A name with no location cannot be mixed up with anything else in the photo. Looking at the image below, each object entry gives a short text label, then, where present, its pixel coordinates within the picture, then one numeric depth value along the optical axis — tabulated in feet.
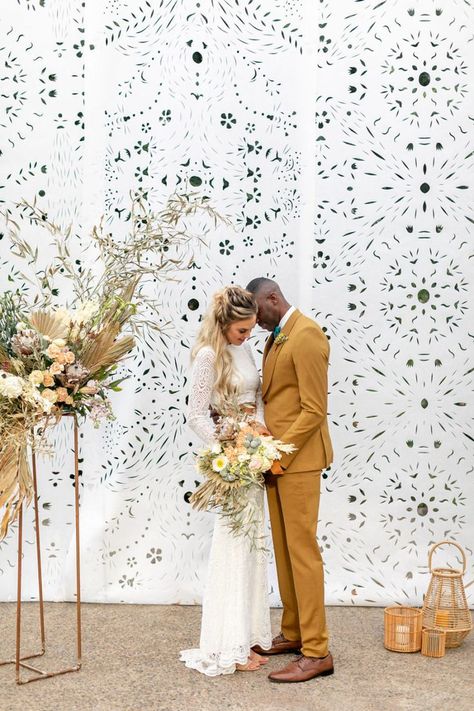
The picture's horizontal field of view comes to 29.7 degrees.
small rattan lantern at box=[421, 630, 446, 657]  13.51
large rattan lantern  14.01
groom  12.47
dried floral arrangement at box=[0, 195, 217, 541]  11.73
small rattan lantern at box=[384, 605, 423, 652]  13.62
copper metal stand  12.36
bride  12.55
